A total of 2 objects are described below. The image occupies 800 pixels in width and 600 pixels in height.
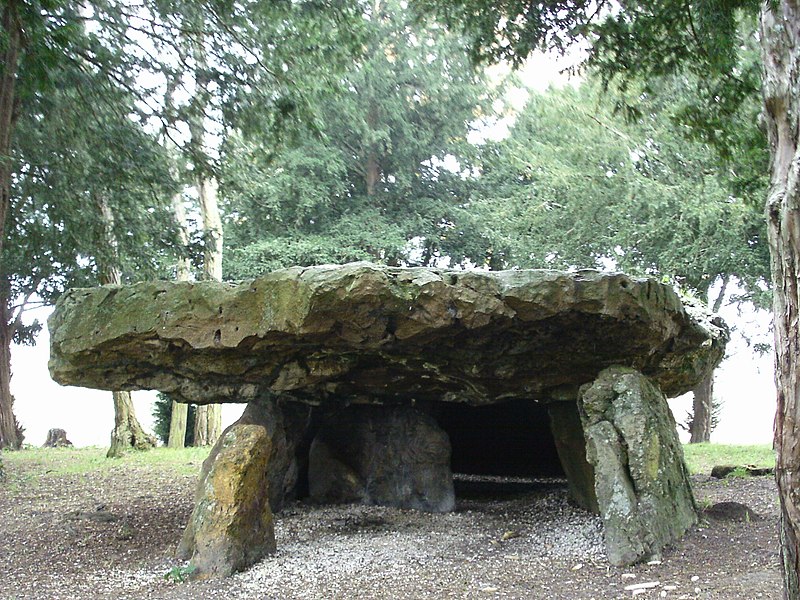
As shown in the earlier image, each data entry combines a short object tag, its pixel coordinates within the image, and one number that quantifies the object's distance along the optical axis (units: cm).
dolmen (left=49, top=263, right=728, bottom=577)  580
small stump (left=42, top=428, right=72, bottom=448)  1897
